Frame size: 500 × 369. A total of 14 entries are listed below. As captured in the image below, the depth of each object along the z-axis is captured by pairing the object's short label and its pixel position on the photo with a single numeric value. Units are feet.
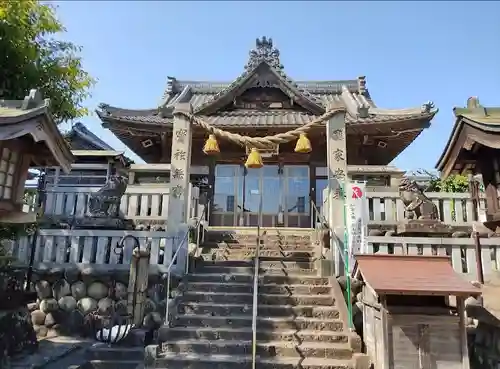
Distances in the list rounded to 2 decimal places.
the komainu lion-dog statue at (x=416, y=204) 32.27
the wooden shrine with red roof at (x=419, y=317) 17.53
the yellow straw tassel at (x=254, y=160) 32.19
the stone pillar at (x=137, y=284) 26.76
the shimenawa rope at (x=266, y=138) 33.58
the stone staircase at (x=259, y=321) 22.62
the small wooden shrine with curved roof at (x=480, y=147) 20.30
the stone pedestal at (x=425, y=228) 31.27
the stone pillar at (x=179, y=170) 32.01
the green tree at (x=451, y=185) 49.88
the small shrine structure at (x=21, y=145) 20.49
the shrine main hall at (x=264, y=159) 50.49
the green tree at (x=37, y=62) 26.00
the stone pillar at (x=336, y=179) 30.55
